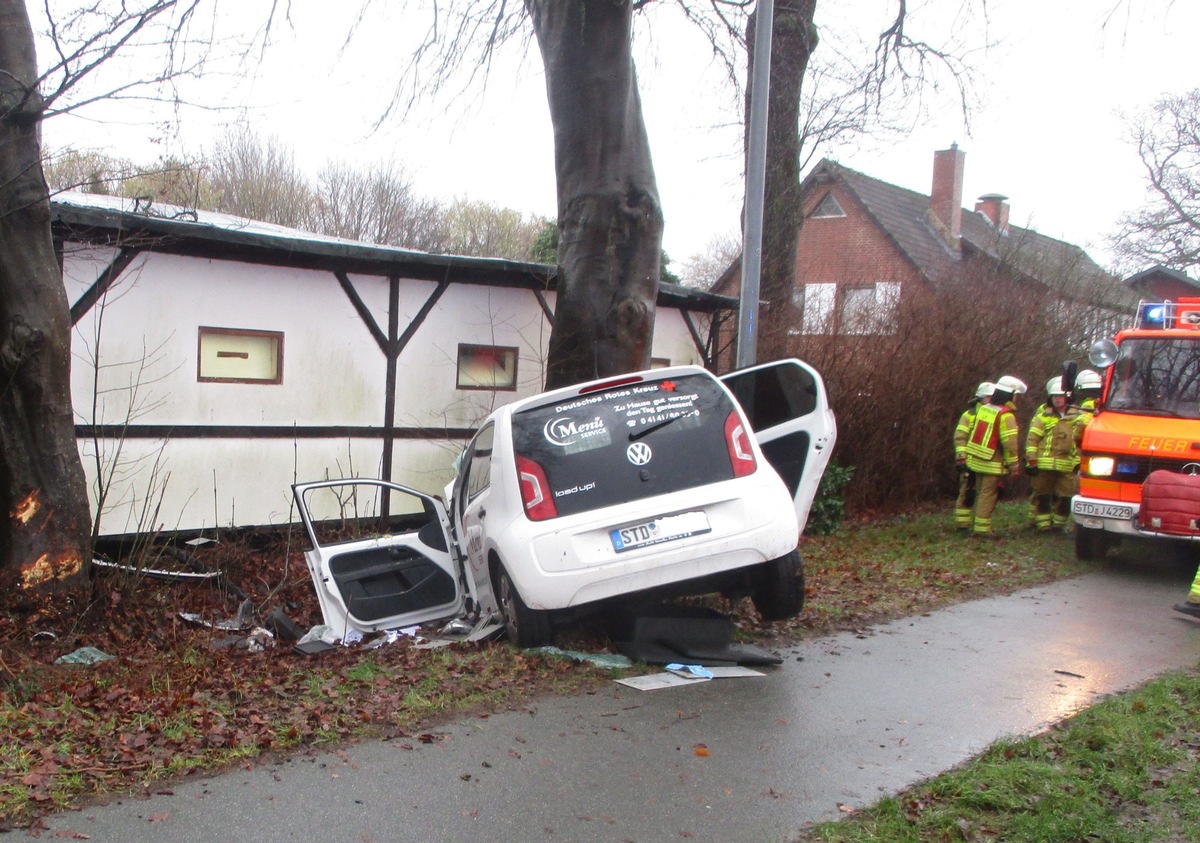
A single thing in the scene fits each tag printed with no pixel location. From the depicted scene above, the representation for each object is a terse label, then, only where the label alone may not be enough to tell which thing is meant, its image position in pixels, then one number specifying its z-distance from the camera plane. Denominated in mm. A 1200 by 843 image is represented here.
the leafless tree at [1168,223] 35113
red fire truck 9688
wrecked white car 6328
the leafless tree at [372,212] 42875
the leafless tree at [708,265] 56406
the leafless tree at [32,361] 7195
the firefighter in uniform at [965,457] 12664
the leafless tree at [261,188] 40312
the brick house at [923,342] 14484
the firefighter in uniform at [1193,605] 8242
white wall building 9266
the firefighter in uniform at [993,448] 12242
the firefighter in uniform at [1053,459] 12711
